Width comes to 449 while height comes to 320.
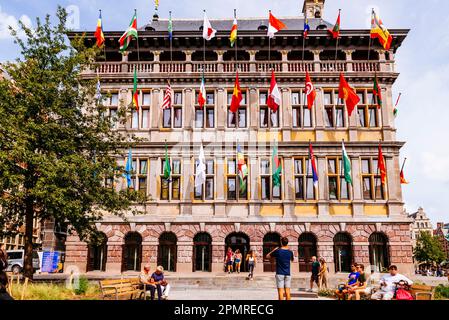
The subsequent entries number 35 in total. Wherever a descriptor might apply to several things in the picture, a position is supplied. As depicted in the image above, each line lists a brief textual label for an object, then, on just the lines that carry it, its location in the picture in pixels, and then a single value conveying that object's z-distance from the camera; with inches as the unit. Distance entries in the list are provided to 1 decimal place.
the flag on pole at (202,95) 1032.2
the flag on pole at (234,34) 1044.5
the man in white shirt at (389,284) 406.5
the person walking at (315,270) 738.2
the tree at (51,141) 608.1
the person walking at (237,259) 960.9
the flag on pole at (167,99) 1006.6
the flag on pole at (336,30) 1040.2
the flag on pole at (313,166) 988.6
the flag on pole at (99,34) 1021.8
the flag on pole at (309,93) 994.7
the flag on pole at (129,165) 947.3
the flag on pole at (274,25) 998.4
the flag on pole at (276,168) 985.5
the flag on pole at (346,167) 979.3
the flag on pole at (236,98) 1020.5
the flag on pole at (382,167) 1002.7
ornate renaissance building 1005.8
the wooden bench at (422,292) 411.8
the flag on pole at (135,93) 1054.4
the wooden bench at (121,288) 460.6
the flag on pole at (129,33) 1006.4
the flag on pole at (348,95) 979.9
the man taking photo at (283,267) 399.2
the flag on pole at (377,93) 1017.9
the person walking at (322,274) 739.4
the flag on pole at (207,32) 1028.2
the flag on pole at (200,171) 976.9
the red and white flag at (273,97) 992.9
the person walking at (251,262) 880.3
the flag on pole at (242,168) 985.5
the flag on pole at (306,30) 1068.5
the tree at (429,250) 2472.9
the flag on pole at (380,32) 979.9
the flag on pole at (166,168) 1000.2
